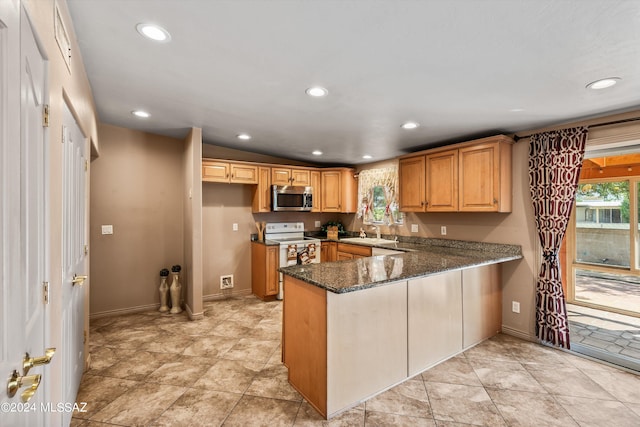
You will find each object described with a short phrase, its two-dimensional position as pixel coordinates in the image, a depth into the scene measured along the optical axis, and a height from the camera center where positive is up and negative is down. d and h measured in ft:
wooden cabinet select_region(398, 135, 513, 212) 10.50 +1.38
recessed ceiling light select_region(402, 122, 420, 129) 10.21 +3.12
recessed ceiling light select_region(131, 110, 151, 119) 10.06 +3.55
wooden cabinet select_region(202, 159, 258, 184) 13.64 +2.07
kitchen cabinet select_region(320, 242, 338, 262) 16.29 -2.08
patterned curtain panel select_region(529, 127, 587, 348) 9.38 +0.27
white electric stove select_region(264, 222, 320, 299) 14.93 -1.51
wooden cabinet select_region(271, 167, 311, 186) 15.69 +2.11
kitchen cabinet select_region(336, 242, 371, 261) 14.37 -1.92
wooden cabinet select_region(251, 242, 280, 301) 14.61 -2.84
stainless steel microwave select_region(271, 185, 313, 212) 15.35 +0.87
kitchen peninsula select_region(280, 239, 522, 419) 6.53 -2.78
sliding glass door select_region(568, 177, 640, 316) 11.72 -1.30
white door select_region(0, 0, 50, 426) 2.53 +0.11
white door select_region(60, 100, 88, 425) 5.52 -0.82
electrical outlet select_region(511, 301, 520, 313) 10.78 -3.48
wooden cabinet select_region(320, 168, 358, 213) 17.54 +1.43
